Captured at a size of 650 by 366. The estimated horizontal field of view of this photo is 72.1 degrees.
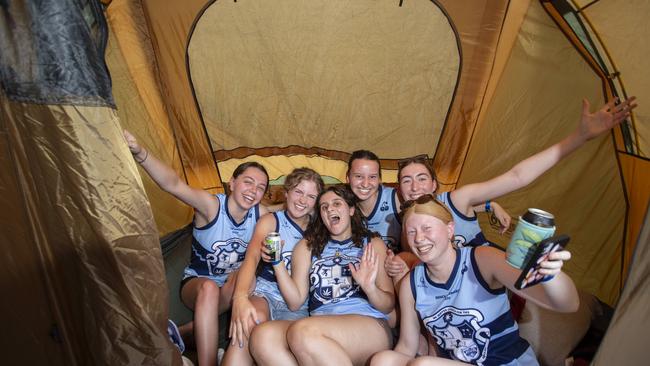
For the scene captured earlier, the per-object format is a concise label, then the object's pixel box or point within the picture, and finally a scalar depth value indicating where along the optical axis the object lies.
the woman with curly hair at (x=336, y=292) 1.78
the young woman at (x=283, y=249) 2.04
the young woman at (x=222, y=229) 2.29
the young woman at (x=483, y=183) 1.89
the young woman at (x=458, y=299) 1.59
